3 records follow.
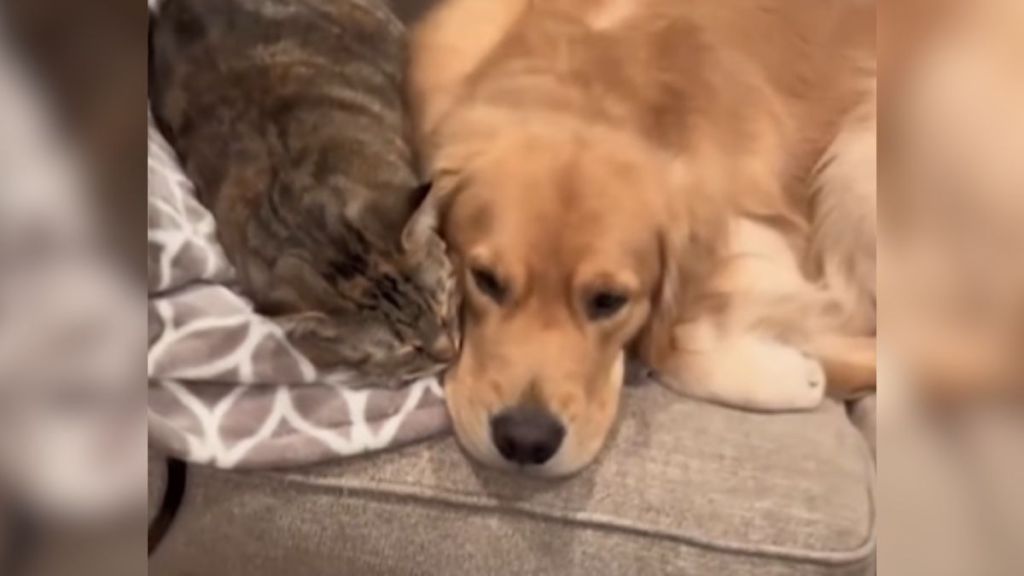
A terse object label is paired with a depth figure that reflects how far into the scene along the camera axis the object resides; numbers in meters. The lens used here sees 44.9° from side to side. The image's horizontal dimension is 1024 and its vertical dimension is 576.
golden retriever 0.92
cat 0.95
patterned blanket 0.90
